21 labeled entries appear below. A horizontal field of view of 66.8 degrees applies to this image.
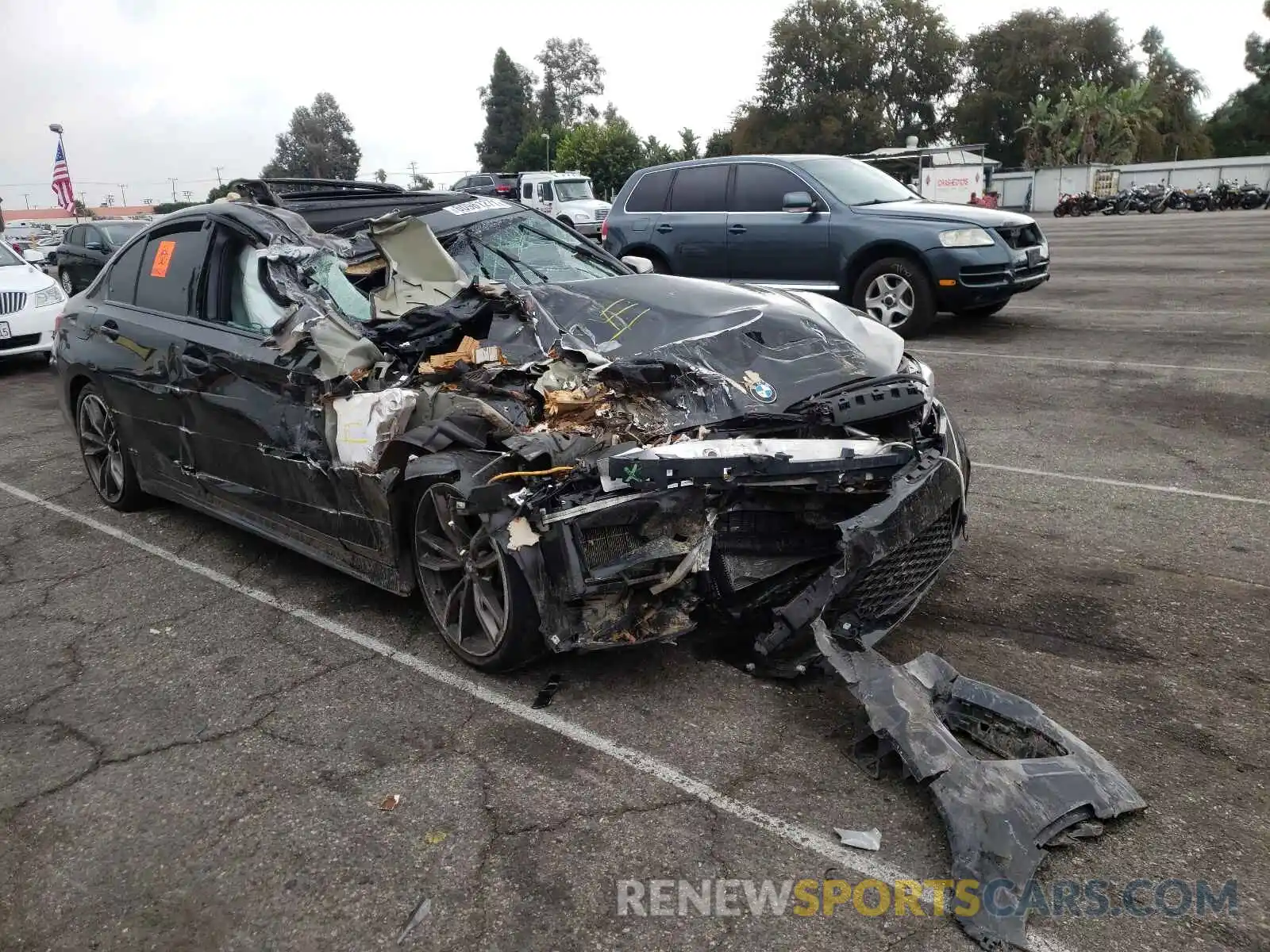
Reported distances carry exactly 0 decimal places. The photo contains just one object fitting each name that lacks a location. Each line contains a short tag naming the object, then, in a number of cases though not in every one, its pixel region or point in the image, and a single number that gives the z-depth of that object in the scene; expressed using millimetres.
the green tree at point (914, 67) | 65312
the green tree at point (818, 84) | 64688
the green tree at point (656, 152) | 59550
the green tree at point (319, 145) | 100875
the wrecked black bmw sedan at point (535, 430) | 3293
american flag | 35000
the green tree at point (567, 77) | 98125
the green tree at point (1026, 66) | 61562
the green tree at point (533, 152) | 73450
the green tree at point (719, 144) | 71438
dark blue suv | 9805
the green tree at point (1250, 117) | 58781
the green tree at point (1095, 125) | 55250
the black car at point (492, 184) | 29406
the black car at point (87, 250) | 16062
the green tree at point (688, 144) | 62531
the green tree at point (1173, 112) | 59250
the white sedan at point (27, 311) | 11250
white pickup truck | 26828
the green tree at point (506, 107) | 97750
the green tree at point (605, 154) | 55500
